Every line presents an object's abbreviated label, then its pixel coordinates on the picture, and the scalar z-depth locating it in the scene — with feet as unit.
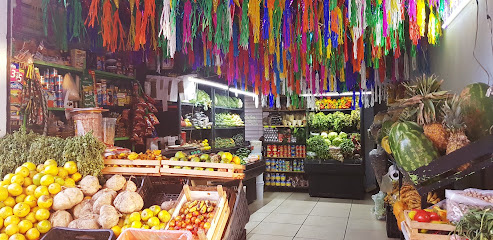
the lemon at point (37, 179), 8.03
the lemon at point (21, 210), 7.21
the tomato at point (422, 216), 6.28
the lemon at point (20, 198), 7.63
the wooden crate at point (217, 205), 7.38
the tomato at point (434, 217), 6.31
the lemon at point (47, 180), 7.86
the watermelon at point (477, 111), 6.86
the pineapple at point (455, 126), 6.64
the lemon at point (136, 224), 7.37
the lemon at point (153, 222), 7.61
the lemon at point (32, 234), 6.95
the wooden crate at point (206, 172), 8.40
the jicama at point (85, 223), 7.20
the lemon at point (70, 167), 8.44
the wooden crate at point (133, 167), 8.93
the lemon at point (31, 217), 7.27
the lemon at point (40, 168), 8.46
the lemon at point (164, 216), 7.86
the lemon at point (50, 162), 8.45
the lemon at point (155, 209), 8.02
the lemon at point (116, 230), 7.27
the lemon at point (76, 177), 8.47
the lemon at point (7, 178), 7.94
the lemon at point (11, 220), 7.00
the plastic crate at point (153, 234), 6.52
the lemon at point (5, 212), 7.13
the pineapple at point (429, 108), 7.43
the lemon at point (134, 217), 7.52
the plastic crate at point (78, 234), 6.67
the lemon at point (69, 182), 8.10
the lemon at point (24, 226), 7.00
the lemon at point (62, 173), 8.29
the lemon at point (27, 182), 8.02
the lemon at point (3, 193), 7.41
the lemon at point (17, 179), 7.80
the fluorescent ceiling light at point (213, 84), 20.74
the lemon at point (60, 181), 7.98
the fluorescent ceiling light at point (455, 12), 10.06
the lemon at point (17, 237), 6.67
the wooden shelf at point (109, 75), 15.05
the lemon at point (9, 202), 7.43
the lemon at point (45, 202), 7.48
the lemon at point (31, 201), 7.52
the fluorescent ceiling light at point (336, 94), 27.86
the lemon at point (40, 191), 7.68
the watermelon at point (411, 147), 7.23
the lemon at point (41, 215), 7.32
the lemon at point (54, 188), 7.76
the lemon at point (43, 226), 7.16
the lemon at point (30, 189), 7.80
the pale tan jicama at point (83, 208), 7.70
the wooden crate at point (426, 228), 5.84
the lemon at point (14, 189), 7.59
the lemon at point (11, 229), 6.84
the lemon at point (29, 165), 8.42
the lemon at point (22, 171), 8.05
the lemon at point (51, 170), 8.15
